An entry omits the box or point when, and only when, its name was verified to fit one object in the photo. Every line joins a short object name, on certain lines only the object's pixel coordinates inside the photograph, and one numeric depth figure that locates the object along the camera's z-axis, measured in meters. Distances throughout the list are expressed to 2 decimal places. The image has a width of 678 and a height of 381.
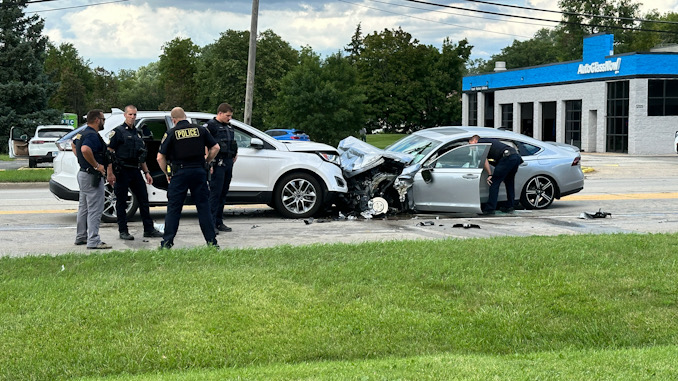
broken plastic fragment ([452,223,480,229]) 11.74
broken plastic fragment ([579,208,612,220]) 12.99
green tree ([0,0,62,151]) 46.31
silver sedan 12.76
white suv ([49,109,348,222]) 11.95
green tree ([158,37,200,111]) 100.50
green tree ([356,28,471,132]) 74.94
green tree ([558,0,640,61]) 93.69
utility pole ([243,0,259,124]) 24.38
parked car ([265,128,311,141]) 43.75
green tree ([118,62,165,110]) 120.44
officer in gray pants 9.67
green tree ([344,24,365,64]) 108.29
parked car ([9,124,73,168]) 28.75
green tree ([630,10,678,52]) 97.25
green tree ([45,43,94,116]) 96.70
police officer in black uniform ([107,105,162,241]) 10.08
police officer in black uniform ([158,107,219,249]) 9.09
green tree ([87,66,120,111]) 107.61
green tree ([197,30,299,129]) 77.44
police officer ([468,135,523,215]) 12.98
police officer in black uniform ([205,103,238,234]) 10.85
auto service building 42.88
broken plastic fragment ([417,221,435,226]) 12.16
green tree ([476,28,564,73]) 103.44
